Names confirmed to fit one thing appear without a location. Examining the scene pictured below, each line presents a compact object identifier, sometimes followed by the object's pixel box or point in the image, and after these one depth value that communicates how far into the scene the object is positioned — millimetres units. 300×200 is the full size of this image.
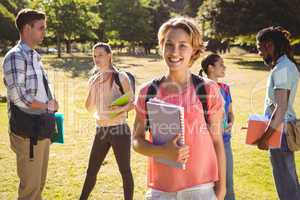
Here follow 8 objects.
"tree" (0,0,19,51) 59762
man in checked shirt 4747
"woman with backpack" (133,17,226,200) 3004
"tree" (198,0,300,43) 38250
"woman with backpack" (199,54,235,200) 5355
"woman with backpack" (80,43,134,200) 5809
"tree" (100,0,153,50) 62375
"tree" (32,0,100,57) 47969
